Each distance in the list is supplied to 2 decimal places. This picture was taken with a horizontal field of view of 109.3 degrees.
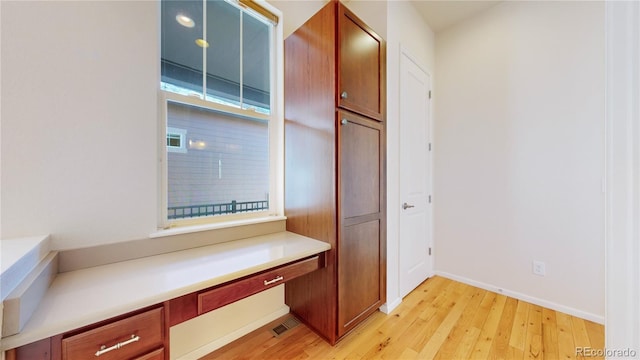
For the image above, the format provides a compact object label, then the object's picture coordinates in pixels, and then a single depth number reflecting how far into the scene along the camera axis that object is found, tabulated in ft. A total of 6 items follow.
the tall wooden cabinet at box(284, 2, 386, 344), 5.11
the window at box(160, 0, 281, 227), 4.78
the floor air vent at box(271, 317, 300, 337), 5.59
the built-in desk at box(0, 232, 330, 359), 2.42
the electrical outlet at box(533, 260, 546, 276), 6.76
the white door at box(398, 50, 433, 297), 7.22
